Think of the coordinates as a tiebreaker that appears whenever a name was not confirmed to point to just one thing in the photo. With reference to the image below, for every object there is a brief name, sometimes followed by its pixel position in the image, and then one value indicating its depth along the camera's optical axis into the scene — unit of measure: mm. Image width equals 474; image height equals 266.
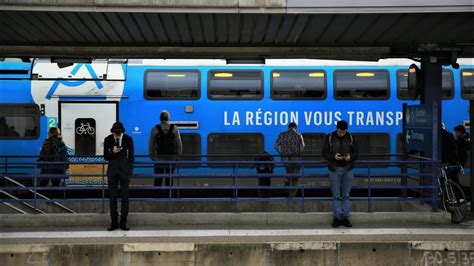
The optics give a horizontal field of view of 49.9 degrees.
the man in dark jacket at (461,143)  10602
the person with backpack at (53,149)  10828
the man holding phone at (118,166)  7855
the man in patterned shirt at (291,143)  10891
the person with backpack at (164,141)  10180
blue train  12469
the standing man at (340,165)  8062
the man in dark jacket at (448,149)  9852
